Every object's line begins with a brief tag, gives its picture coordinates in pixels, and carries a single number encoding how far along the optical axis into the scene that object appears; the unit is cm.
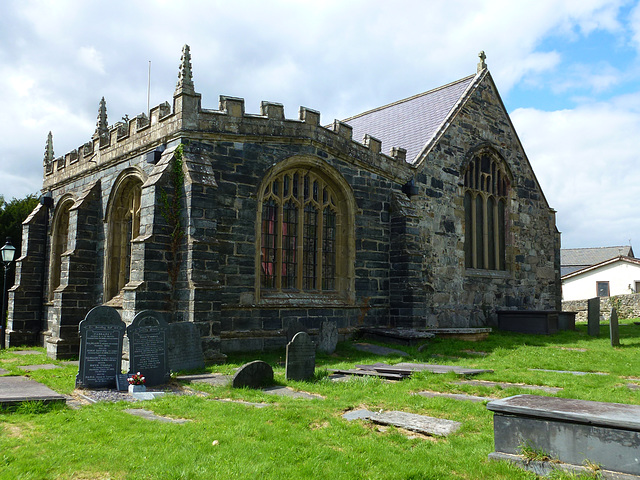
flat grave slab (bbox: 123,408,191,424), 666
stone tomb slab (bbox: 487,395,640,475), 425
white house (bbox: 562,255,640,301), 4153
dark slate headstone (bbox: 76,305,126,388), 920
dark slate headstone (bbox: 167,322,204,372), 1059
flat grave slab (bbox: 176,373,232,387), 917
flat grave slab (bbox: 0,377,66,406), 720
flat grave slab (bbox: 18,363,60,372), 1188
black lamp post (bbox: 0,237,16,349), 1752
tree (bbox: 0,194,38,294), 2653
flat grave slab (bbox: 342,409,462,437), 604
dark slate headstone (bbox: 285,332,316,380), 941
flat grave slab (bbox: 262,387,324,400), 819
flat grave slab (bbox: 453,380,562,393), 838
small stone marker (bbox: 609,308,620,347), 1505
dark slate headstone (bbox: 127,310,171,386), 923
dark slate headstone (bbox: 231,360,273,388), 872
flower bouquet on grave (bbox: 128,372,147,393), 875
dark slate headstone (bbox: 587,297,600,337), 1888
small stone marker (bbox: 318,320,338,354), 1290
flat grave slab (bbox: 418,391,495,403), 766
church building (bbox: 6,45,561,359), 1231
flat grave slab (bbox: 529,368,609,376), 1014
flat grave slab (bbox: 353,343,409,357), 1295
